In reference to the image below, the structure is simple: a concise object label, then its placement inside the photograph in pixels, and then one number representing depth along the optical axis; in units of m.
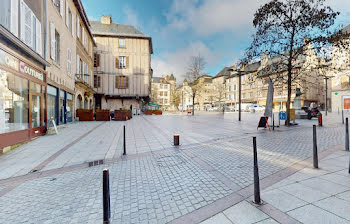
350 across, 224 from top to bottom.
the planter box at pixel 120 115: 17.36
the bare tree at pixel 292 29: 9.80
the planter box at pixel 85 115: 16.55
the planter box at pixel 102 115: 17.22
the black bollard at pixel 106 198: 1.72
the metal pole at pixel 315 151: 3.80
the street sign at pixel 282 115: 12.81
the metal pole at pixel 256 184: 2.48
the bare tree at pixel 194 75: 25.58
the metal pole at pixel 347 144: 5.20
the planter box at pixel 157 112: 30.98
